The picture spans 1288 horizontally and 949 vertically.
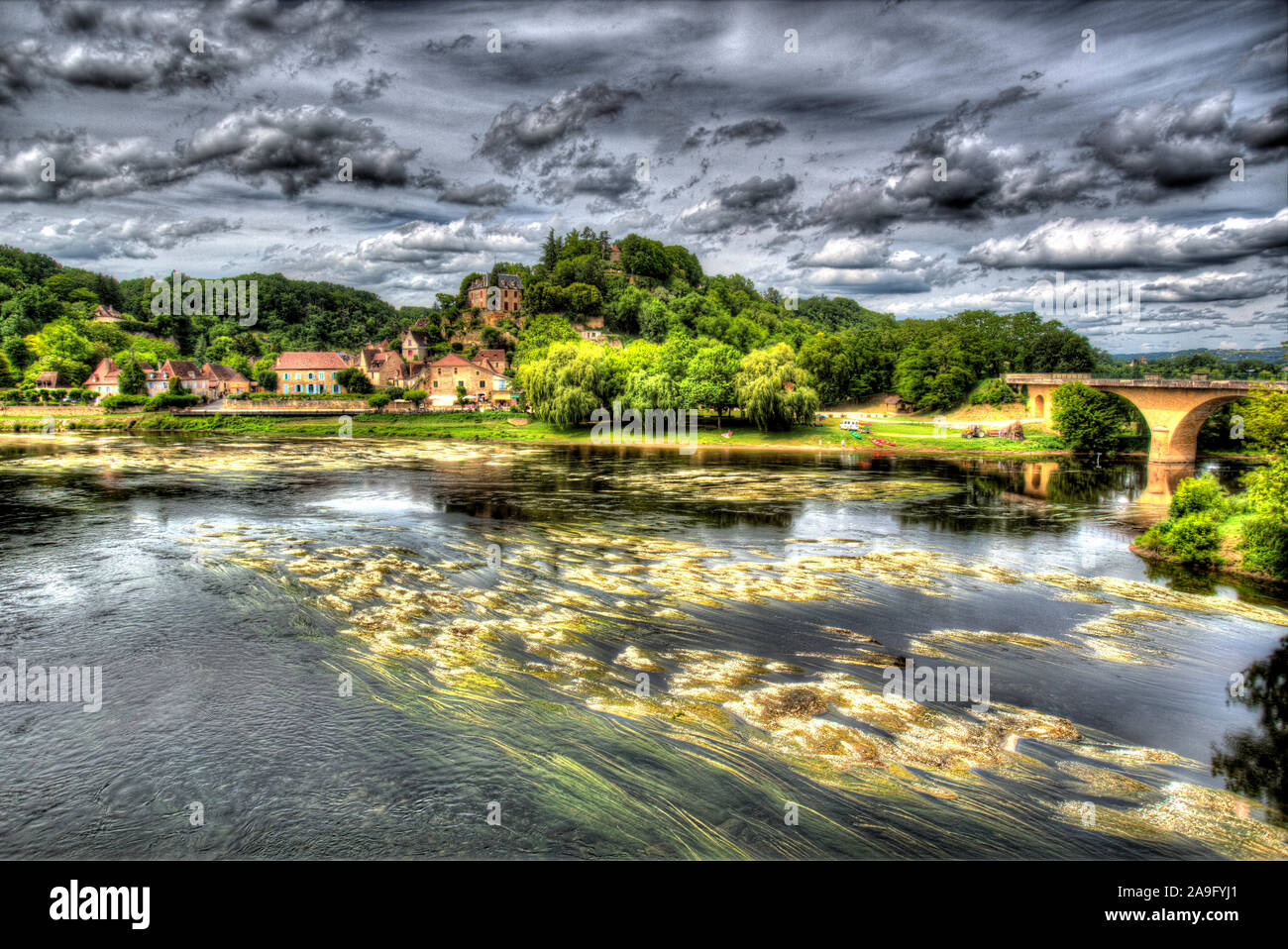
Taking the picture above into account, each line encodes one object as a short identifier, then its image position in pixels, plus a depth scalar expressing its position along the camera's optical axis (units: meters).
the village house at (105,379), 95.56
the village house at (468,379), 108.44
